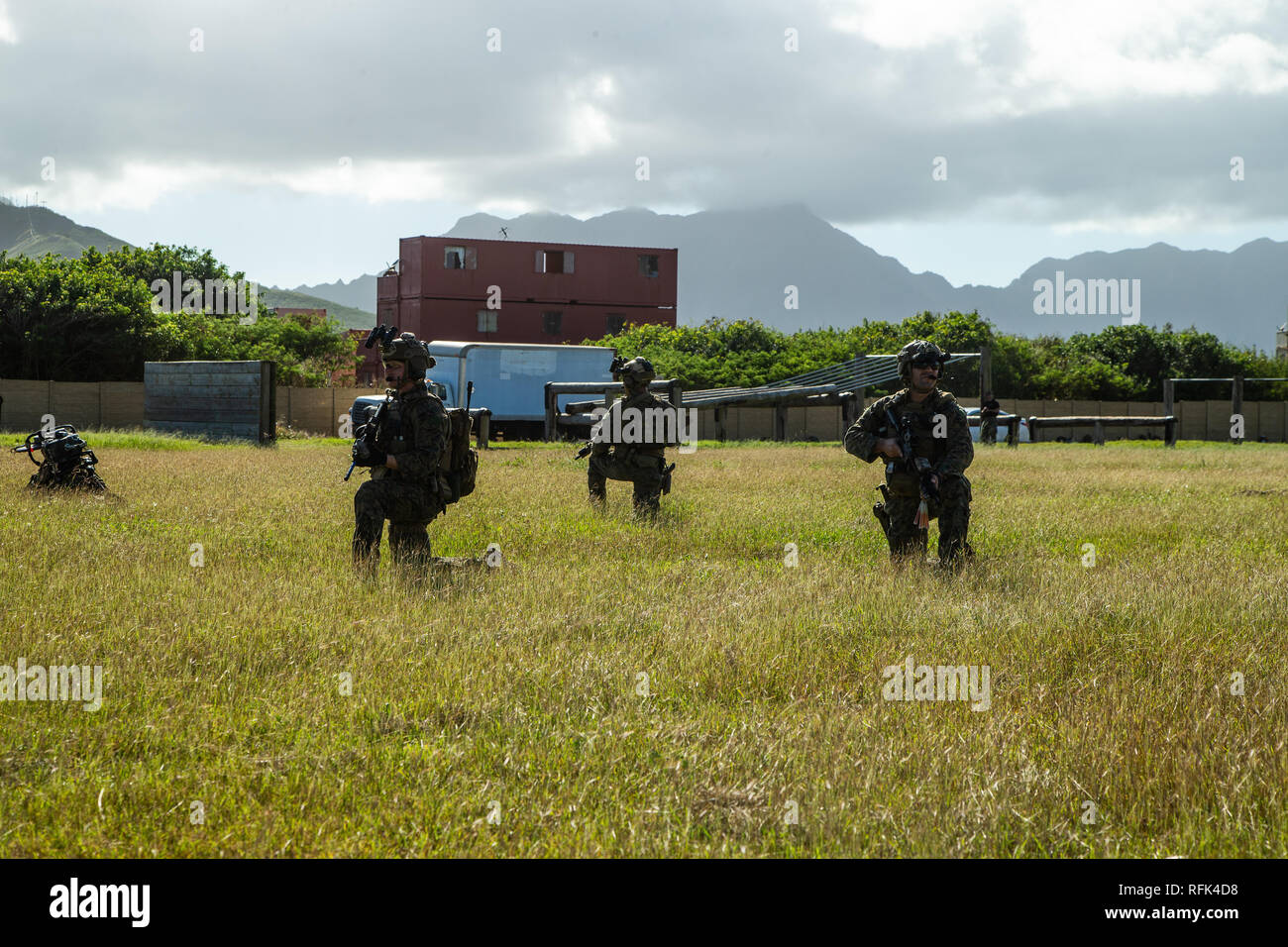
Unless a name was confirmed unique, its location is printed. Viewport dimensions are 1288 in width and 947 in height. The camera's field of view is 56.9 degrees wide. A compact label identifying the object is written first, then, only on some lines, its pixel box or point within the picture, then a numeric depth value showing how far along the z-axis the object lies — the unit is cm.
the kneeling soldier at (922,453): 884
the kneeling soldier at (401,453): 832
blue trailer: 3275
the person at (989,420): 3108
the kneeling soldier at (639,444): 1240
